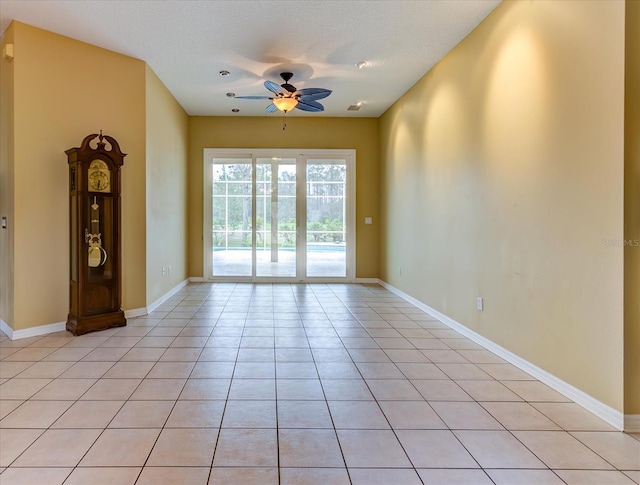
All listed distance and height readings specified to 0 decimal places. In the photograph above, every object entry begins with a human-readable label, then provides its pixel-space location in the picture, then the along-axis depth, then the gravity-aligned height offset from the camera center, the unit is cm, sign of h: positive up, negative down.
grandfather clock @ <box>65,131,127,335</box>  370 +6
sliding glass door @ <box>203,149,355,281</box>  700 +53
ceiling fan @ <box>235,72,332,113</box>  434 +184
